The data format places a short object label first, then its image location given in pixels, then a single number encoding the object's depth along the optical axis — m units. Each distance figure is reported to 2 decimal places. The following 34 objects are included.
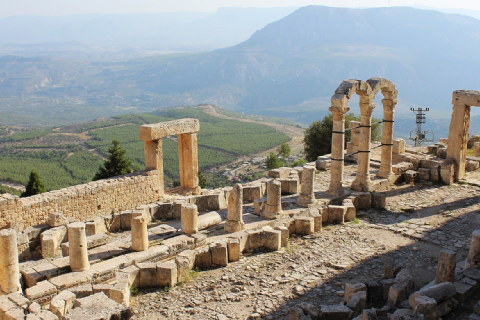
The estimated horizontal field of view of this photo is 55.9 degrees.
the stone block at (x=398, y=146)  24.53
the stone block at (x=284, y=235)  14.32
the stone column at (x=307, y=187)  16.86
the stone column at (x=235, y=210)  14.58
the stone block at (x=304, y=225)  15.14
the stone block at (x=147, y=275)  11.81
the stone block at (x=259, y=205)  16.77
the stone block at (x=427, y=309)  8.61
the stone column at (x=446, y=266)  10.00
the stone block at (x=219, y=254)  12.88
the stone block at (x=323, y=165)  22.91
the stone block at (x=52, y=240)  13.86
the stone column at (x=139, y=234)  12.81
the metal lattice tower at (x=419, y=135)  36.97
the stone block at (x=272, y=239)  13.90
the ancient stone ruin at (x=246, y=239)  10.16
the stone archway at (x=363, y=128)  16.92
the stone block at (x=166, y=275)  11.71
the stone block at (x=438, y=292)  9.16
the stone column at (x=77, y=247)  11.55
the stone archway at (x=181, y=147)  18.39
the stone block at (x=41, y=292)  10.51
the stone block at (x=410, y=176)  20.61
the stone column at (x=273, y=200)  15.83
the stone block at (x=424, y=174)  20.95
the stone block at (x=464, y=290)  9.52
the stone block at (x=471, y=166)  22.90
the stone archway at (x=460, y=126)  19.57
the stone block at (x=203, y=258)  12.86
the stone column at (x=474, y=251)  10.64
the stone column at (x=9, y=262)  10.63
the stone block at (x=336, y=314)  9.45
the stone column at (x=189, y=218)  13.99
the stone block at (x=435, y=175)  20.62
